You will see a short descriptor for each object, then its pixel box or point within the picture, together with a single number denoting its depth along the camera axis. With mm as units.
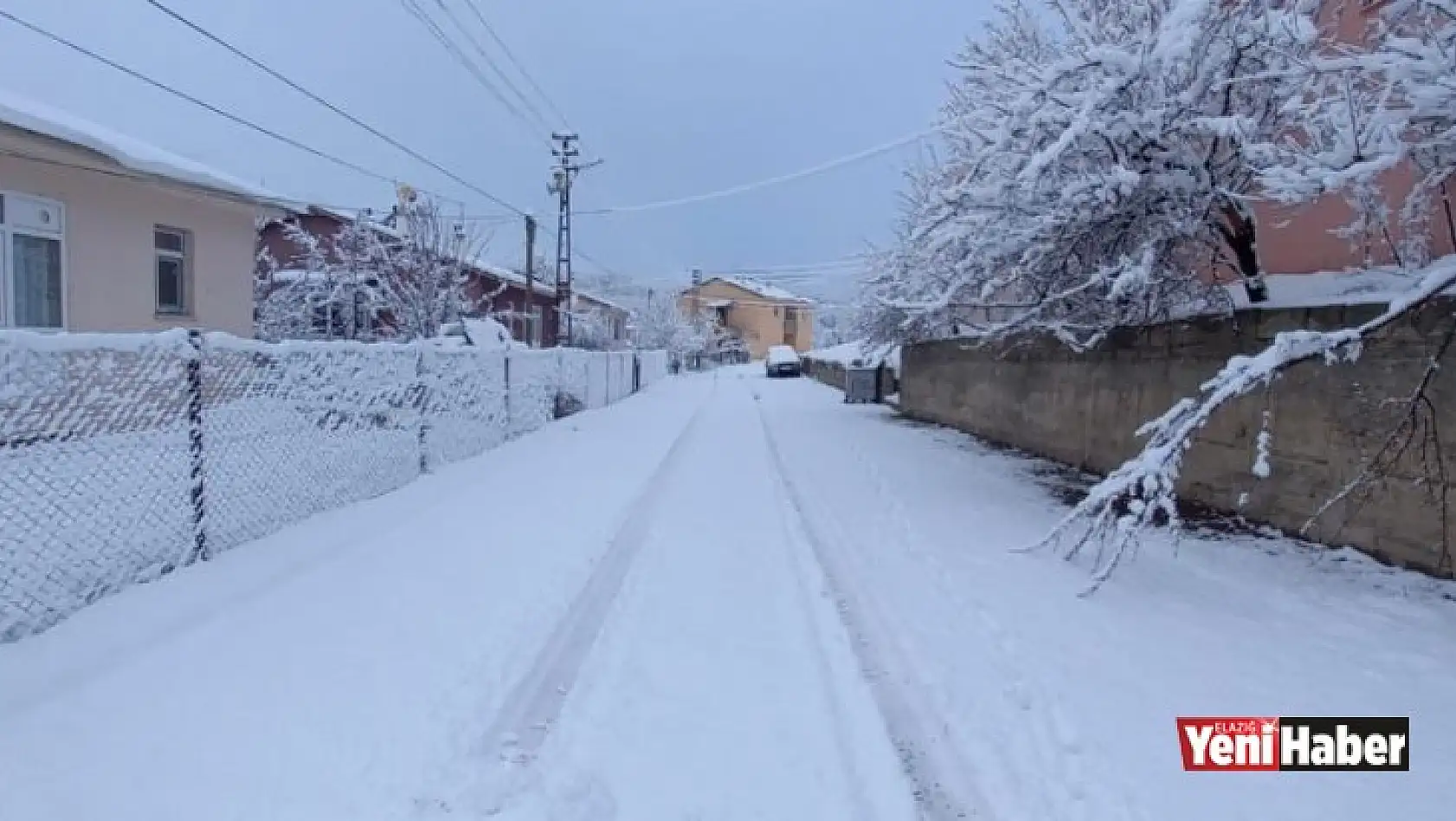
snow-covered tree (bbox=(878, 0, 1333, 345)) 5754
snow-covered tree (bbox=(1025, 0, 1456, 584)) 4320
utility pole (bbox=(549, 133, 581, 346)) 34219
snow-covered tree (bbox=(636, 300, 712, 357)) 63531
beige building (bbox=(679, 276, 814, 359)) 88938
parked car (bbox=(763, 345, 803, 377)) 49688
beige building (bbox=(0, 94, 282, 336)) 9719
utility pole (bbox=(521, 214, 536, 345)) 28922
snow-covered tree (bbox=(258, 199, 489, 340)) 22781
